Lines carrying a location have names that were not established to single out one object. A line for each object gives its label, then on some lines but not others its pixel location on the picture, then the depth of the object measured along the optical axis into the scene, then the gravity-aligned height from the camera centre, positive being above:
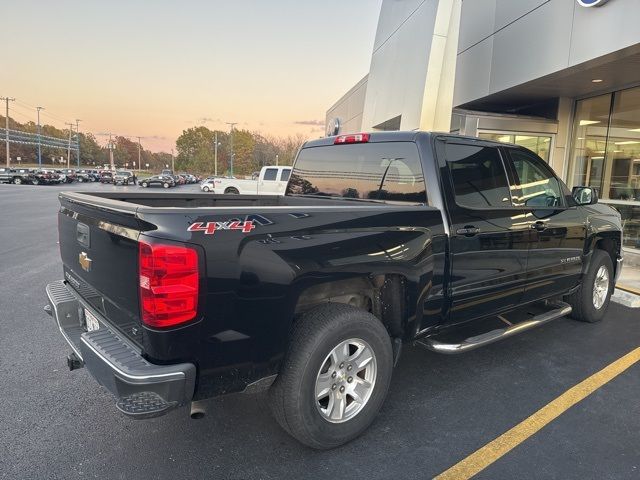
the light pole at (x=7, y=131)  72.06 +5.33
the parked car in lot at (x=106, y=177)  55.75 -1.09
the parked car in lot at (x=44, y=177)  43.74 -1.16
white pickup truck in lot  18.64 -0.12
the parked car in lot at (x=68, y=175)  49.62 -1.03
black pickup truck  2.19 -0.59
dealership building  7.89 +2.30
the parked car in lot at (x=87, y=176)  56.83 -1.15
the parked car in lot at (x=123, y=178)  52.34 -1.02
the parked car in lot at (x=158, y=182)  51.94 -1.29
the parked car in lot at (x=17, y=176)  43.25 -1.17
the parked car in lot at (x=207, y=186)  39.04 -1.17
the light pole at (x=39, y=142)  85.49 +4.48
